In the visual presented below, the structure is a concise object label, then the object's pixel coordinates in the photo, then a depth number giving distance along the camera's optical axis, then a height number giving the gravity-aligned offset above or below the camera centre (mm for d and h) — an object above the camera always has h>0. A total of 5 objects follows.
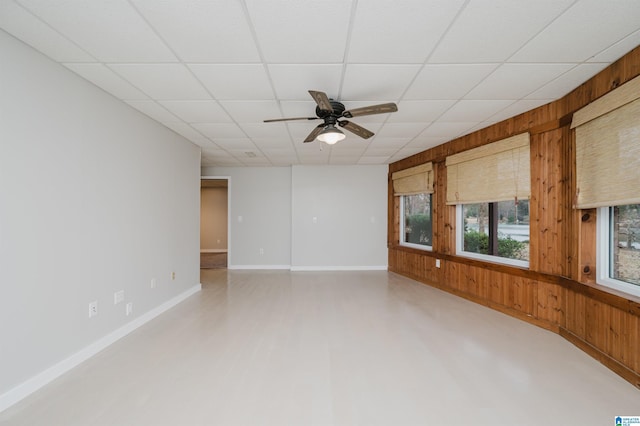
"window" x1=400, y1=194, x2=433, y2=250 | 5234 -100
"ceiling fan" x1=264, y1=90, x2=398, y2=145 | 2342 +936
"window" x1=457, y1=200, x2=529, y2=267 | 3422 -219
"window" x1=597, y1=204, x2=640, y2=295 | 2231 -276
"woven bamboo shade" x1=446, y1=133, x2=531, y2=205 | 3254 +592
